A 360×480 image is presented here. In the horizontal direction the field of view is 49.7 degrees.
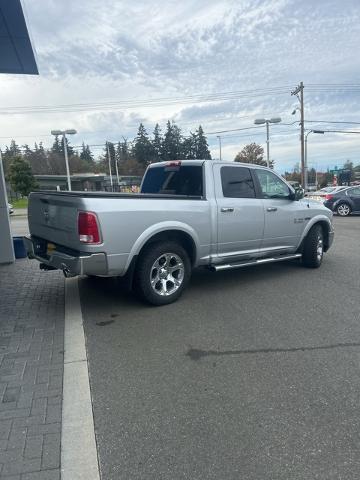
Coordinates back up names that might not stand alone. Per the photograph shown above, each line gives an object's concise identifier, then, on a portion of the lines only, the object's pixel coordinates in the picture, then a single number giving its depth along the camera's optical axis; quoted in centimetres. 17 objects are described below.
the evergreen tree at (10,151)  7044
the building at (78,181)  6247
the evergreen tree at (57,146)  10994
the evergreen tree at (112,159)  8919
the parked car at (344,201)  2058
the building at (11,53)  651
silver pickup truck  470
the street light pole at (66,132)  3027
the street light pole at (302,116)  3459
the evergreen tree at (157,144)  6919
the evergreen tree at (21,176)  5350
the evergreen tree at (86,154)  11806
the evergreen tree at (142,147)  7394
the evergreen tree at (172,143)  6156
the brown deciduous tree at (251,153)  8512
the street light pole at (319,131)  3638
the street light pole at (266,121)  2892
